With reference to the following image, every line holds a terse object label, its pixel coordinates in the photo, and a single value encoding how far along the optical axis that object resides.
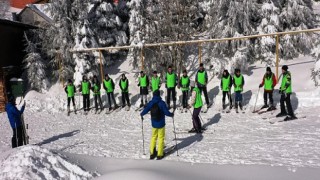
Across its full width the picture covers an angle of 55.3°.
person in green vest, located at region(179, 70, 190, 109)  13.51
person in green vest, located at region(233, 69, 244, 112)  12.66
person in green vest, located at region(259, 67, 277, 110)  12.09
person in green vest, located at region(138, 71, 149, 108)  14.44
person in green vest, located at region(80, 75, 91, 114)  15.17
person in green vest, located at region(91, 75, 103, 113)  15.21
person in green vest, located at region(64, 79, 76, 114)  15.34
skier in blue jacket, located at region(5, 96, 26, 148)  9.85
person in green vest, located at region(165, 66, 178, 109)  13.62
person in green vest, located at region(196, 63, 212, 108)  13.15
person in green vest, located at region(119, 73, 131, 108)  14.70
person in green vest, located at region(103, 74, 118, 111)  14.89
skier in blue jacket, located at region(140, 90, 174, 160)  7.90
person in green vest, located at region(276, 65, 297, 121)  10.98
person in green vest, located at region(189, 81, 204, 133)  10.02
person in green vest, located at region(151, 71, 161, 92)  13.93
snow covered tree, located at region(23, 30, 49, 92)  19.05
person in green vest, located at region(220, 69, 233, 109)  12.79
